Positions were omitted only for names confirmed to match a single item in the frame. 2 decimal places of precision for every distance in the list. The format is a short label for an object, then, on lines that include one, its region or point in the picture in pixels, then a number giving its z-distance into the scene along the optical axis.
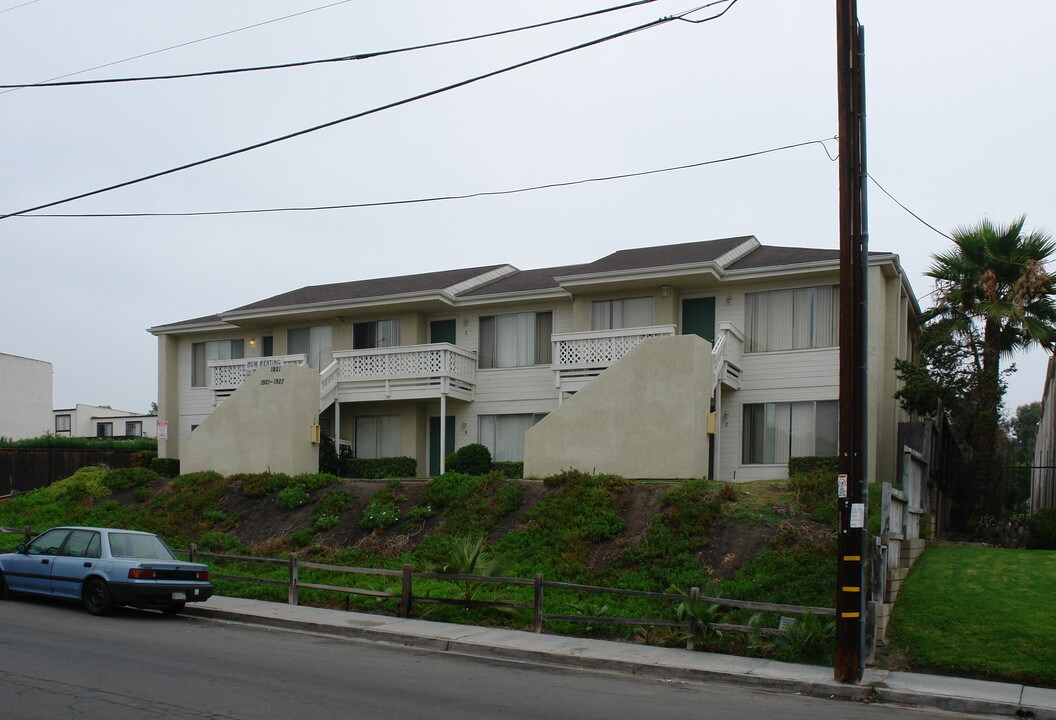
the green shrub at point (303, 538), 21.95
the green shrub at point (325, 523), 22.47
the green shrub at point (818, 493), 17.83
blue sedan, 15.61
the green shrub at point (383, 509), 21.92
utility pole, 12.25
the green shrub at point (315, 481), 25.14
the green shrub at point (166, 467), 31.91
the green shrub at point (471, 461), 27.09
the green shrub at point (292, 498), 24.20
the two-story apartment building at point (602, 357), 23.33
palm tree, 23.55
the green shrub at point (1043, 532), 20.22
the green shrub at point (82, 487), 28.59
